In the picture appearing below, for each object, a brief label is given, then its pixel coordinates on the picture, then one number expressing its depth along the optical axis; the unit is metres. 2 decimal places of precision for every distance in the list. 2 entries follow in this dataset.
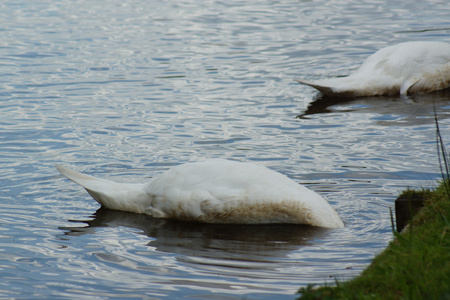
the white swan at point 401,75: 24.34
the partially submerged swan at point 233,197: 14.27
